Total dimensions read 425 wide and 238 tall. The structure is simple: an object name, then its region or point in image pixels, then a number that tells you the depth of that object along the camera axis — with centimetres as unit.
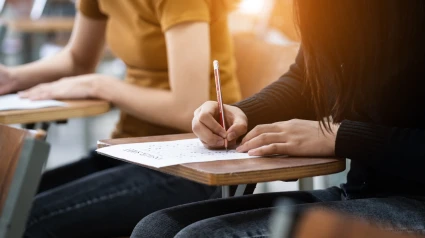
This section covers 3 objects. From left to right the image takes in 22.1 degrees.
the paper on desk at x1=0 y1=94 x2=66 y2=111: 231
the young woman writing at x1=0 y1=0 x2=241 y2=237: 214
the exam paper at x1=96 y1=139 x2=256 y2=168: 172
